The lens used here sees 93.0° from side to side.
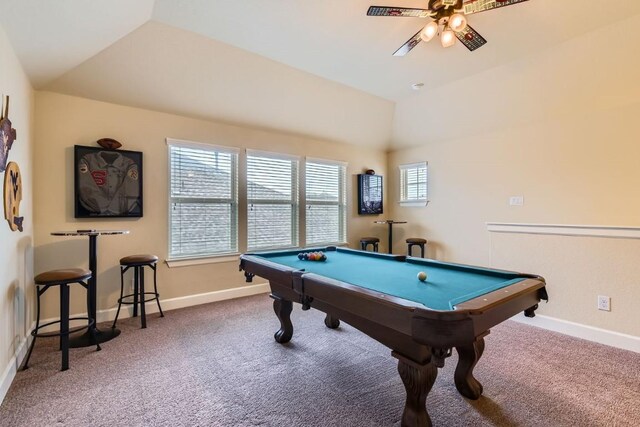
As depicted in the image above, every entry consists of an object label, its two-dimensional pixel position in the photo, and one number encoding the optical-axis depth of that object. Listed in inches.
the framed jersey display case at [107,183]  126.6
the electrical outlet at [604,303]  116.8
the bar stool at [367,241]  202.7
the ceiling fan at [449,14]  85.8
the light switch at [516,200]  157.3
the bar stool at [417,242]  189.9
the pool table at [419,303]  53.6
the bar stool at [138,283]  125.3
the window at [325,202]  199.0
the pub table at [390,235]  203.2
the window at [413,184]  208.5
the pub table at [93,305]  111.7
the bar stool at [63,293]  94.3
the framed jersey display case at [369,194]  218.1
